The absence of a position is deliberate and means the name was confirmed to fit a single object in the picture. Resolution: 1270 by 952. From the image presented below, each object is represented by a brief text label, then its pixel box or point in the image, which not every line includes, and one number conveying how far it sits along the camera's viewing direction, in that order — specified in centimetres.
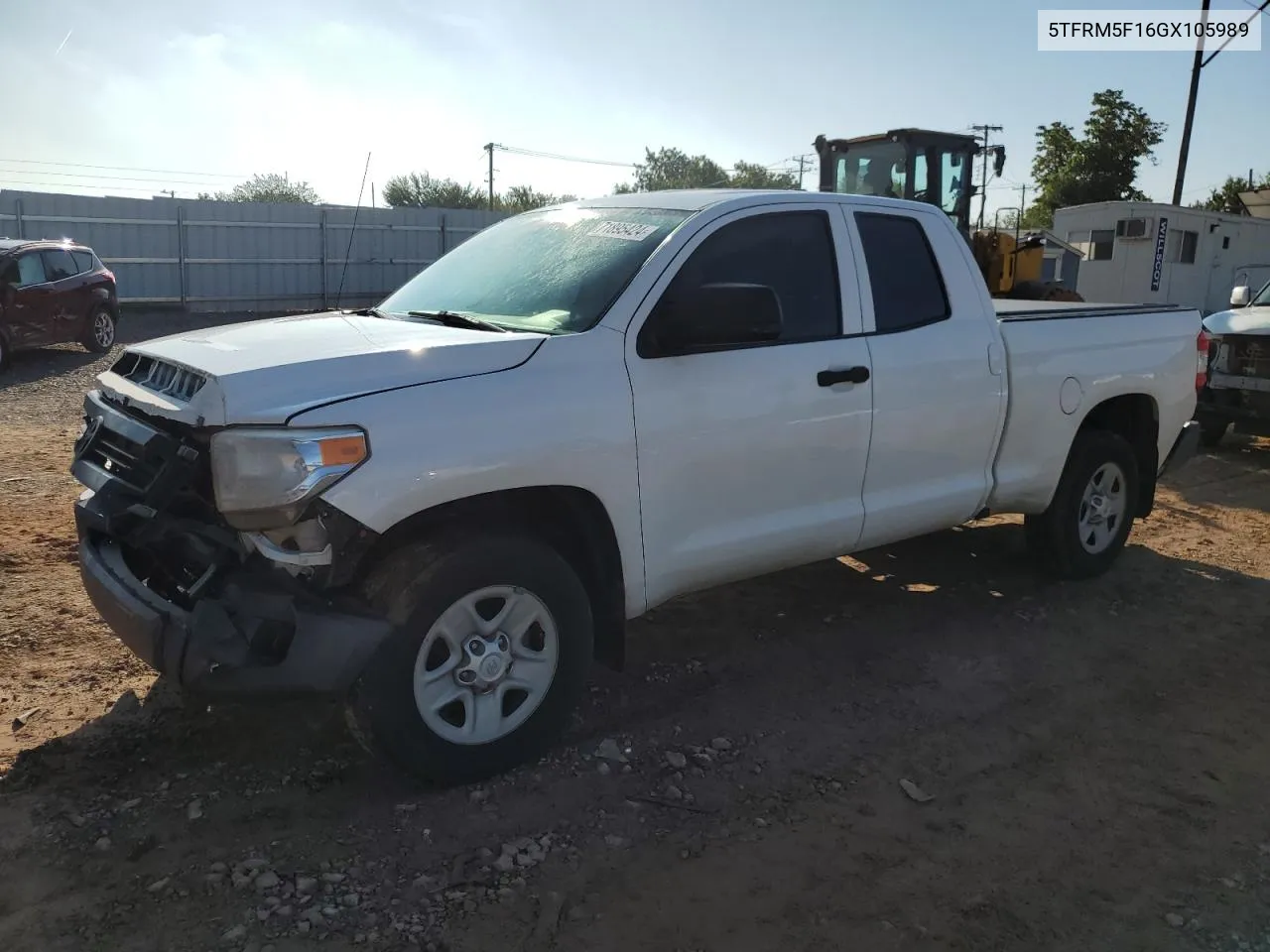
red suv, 1301
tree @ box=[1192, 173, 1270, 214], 4753
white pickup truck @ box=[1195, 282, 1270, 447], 920
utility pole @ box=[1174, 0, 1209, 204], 2377
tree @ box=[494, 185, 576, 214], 4482
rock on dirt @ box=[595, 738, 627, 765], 374
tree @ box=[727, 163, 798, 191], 7032
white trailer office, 2000
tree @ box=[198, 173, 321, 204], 4638
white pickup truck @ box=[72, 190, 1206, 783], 304
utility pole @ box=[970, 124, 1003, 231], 1296
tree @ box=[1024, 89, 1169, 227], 3712
